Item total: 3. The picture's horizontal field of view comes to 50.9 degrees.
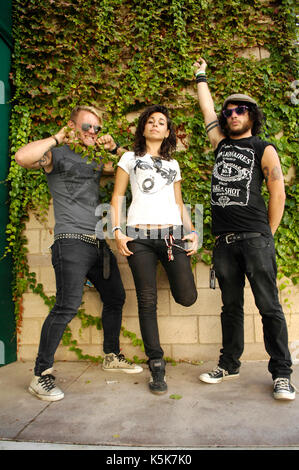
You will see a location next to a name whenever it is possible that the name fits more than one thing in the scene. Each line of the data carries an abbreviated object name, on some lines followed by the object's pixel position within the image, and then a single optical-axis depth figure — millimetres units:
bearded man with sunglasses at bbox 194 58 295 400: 2021
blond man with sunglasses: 2104
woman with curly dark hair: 2166
